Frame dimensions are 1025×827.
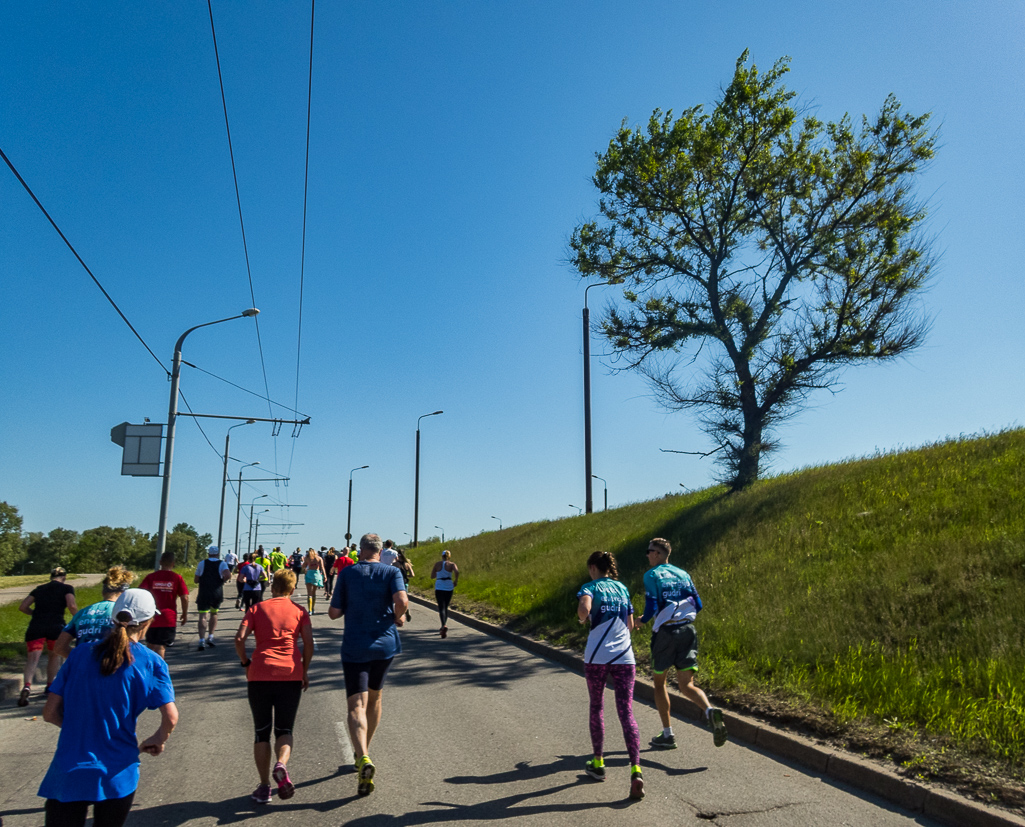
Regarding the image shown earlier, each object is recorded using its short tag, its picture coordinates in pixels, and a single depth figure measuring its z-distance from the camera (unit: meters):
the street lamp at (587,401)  29.21
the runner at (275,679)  5.07
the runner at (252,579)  15.16
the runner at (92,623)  4.05
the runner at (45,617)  8.75
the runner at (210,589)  13.14
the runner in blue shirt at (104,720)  3.06
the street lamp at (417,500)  42.97
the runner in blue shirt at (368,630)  5.53
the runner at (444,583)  14.71
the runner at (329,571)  24.30
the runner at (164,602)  9.64
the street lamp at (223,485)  43.84
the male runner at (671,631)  6.47
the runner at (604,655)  5.58
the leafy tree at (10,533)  114.00
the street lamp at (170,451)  18.42
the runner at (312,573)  17.89
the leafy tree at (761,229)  20.38
